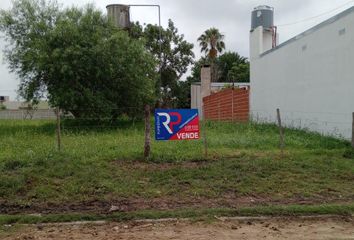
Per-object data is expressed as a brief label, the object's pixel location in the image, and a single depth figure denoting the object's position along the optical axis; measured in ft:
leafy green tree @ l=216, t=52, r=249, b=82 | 198.70
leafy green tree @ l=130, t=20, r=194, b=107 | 152.15
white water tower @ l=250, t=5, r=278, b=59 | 90.48
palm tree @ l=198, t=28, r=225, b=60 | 170.91
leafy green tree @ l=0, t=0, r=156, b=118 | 66.33
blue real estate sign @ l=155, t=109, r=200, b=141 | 36.37
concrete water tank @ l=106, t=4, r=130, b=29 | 92.22
